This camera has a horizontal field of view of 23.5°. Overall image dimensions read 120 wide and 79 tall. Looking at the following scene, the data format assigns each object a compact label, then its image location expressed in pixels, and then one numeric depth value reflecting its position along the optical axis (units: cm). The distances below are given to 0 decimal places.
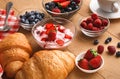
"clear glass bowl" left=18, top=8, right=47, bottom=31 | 84
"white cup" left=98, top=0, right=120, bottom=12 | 87
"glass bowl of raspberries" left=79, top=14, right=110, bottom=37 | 80
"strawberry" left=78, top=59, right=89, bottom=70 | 71
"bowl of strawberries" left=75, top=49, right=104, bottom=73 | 70
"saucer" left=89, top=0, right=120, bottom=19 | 88
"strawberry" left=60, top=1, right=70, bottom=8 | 87
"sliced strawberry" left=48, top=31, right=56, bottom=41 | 75
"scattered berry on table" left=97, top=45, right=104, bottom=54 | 76
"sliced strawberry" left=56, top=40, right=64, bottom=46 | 76
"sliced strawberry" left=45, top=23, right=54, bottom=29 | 80
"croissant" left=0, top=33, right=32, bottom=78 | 70
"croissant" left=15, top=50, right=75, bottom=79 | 66
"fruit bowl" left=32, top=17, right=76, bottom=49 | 76
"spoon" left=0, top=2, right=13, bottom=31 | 86
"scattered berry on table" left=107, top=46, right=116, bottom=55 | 76
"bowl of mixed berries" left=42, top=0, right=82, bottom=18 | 86
